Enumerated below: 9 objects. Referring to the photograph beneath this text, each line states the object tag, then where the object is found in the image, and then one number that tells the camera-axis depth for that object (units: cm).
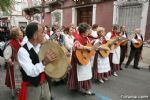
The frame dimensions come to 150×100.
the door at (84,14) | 1702
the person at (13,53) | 545
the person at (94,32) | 713
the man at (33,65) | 291
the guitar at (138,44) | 911
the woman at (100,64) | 711
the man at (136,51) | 902
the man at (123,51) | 944
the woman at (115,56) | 794
